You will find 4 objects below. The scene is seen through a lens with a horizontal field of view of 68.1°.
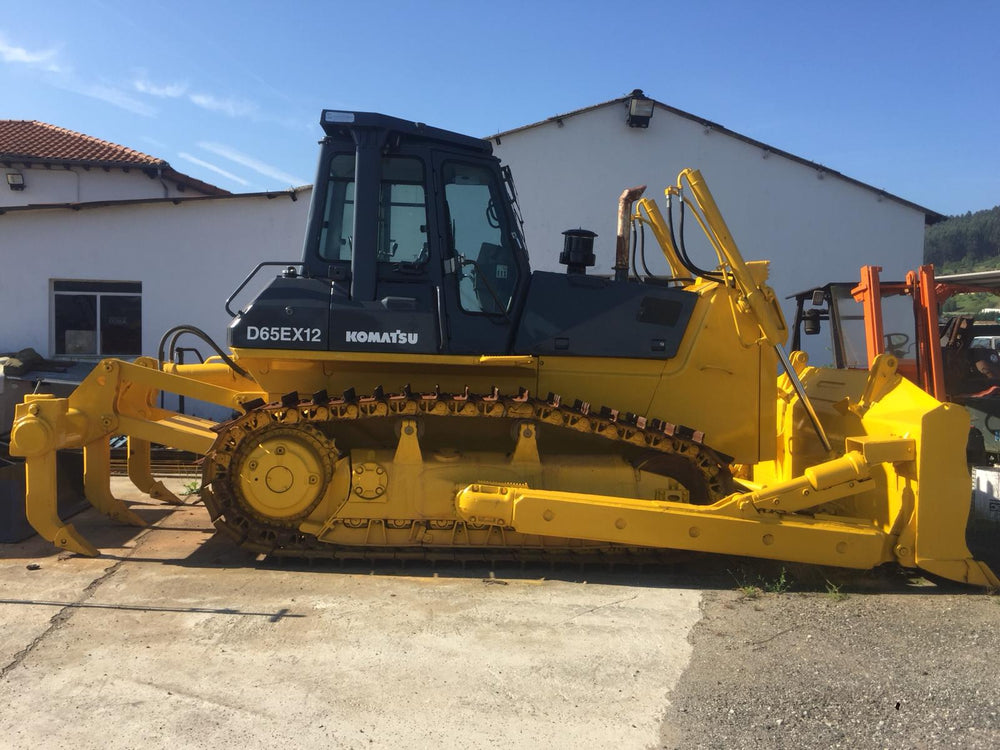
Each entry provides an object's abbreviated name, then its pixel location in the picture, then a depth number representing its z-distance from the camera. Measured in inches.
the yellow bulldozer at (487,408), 193.2
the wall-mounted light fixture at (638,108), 547.2
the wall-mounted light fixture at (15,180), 669.3
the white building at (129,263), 533.0
